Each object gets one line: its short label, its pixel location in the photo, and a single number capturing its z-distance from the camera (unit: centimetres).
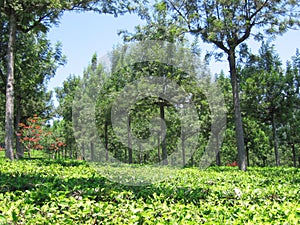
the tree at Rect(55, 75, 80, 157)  3243
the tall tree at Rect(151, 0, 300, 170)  1261
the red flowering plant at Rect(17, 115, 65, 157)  2733
